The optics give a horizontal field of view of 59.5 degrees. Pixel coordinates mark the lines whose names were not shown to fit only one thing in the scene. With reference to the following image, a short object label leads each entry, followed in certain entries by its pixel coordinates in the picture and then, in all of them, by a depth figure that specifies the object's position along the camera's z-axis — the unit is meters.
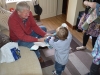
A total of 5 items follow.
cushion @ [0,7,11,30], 1.42
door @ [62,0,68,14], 2.44
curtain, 1.88
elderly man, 1.09
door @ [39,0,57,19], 2.20
